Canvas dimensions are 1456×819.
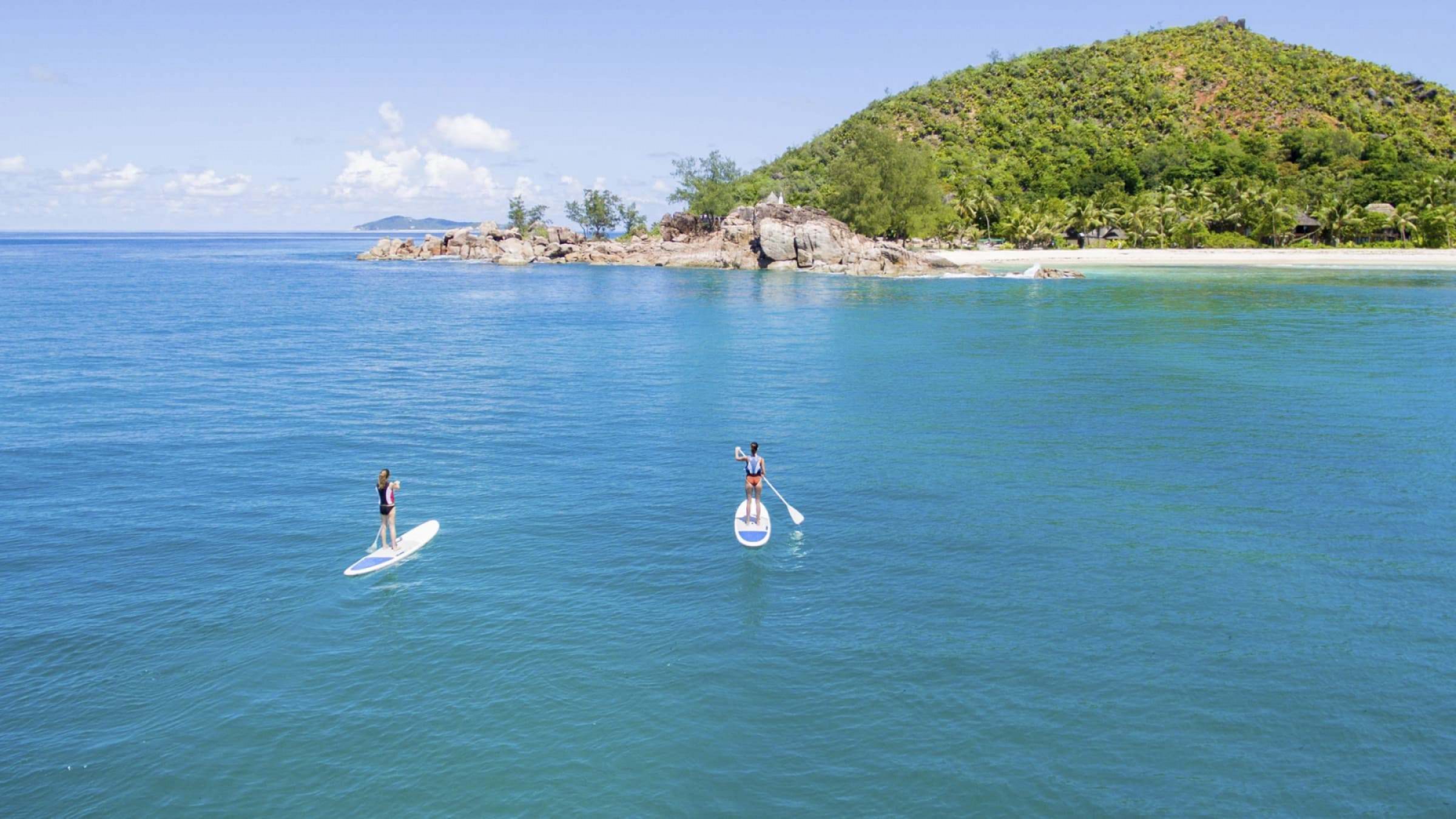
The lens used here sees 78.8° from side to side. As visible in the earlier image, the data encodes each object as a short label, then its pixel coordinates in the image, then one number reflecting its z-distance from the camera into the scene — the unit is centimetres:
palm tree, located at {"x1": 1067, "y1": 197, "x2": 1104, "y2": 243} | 15275
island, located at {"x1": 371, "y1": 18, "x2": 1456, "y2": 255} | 14212
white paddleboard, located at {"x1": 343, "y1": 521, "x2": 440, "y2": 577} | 2453
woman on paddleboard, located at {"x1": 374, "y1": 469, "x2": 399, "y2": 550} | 2497
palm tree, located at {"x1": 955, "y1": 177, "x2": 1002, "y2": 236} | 16050
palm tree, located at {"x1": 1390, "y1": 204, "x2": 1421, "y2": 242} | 13462
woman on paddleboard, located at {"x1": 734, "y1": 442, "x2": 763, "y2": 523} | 2712
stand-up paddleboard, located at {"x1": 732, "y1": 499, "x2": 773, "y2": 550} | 2634
